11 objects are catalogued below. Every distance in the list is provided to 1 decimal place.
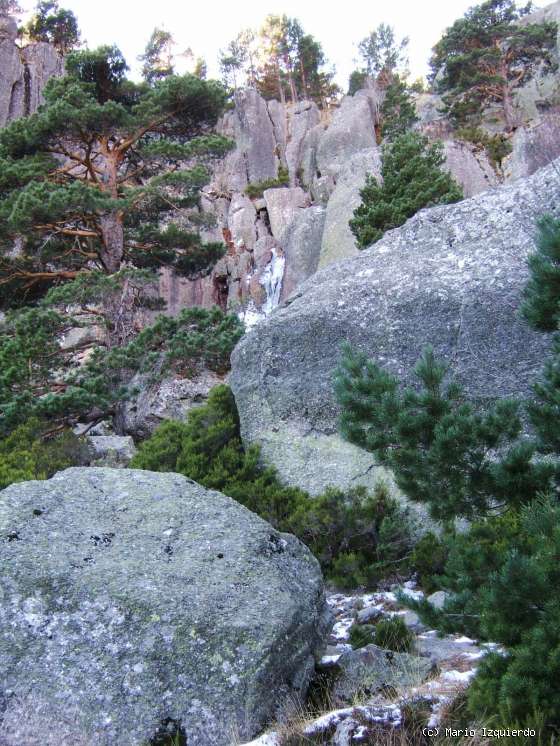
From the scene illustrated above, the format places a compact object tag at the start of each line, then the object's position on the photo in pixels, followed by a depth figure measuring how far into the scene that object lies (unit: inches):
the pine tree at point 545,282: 179.6
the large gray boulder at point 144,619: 155.9
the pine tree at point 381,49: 1967.3
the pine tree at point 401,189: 638.5
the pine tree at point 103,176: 593.9
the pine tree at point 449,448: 175.6
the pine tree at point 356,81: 1860.2
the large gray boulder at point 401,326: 311.4
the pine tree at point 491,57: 1393.9
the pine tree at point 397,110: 1422.4
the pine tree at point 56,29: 1937.7
